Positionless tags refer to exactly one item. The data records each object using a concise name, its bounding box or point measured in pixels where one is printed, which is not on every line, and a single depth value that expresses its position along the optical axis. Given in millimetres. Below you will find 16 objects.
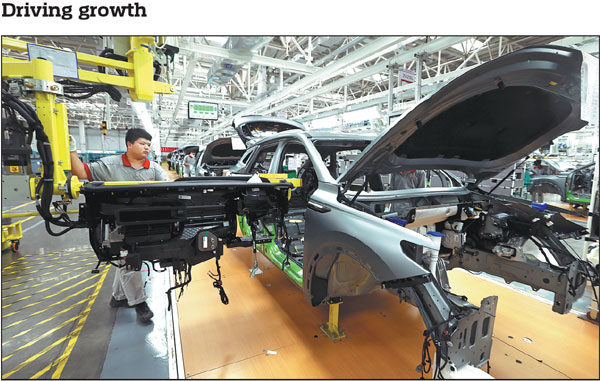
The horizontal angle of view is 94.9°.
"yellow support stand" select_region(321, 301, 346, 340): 2381
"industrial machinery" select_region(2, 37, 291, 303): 1915
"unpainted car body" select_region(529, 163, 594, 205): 8016
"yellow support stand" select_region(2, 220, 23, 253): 4332
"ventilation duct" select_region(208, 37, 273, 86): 4562
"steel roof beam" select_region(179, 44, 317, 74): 5281
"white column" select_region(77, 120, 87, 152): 23183
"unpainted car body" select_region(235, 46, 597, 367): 1398
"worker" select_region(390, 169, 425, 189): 4109
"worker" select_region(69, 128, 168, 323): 2592
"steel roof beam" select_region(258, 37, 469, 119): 4602
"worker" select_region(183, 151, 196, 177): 9325
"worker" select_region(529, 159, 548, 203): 8805
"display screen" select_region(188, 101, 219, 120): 9718
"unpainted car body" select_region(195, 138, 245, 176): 7164
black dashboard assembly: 1891
